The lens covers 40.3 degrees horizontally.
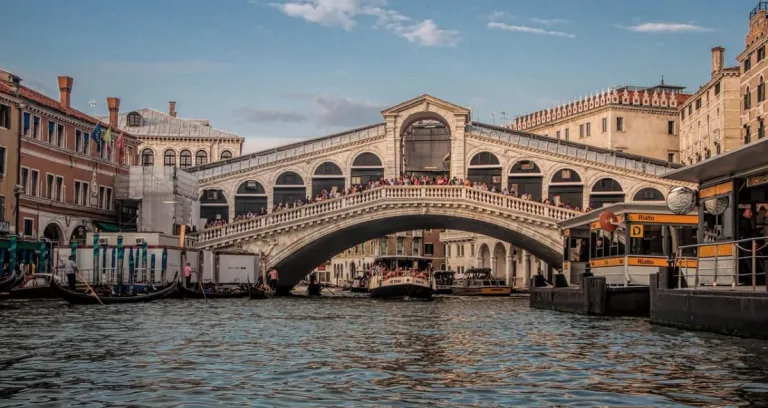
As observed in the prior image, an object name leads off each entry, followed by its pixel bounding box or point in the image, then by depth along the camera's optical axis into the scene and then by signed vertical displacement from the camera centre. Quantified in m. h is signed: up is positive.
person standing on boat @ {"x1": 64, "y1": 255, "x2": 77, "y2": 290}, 27.65 -0.05
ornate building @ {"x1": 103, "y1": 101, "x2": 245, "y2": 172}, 57.34 +7.03
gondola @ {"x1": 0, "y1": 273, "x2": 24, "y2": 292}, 27.63 -0.32
